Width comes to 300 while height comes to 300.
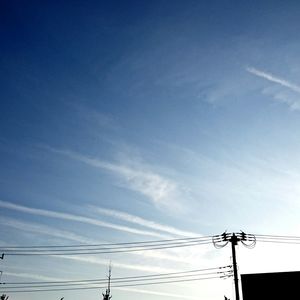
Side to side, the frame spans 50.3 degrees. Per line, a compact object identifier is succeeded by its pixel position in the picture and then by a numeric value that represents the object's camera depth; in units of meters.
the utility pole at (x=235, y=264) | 26.77
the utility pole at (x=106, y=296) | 55.92
